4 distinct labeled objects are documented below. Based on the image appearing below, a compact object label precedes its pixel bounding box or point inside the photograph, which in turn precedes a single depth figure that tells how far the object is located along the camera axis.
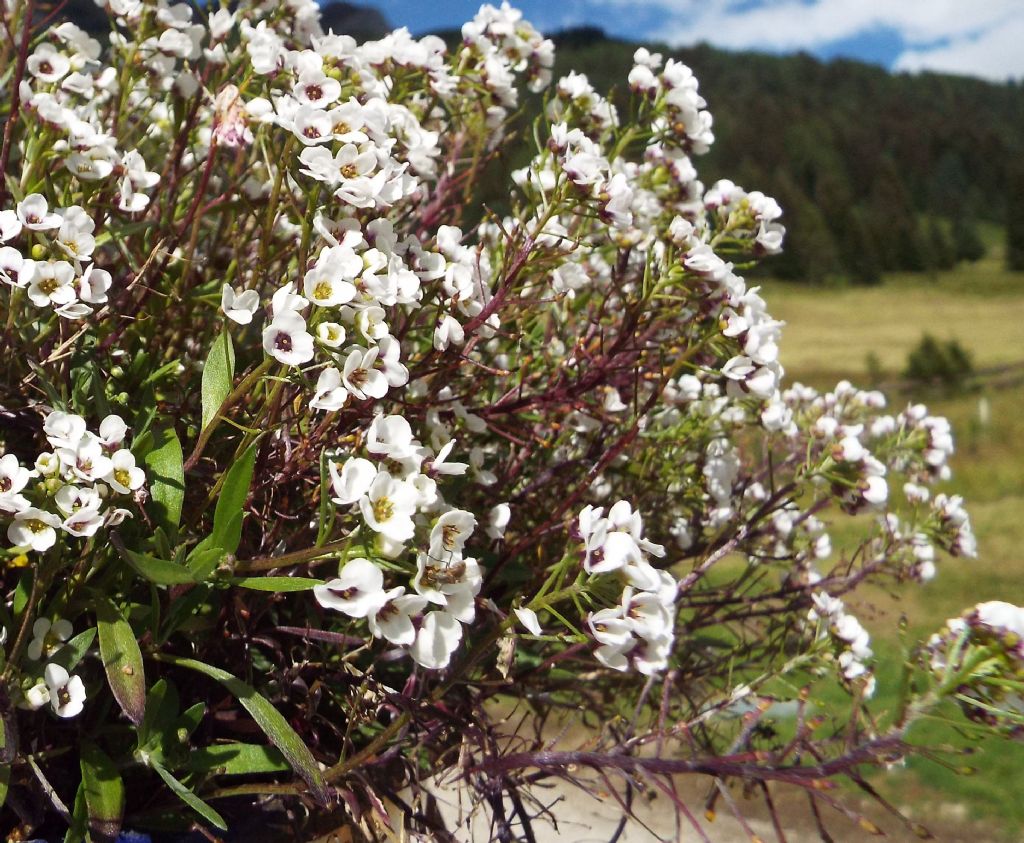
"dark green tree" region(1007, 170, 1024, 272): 37.47
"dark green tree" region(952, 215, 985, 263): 40.50
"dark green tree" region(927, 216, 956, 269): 39.09
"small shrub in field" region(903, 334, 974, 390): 15.68
